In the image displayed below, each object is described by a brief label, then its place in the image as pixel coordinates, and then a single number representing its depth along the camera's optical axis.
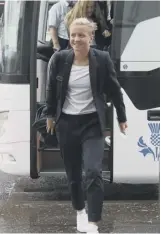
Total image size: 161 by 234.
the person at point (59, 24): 5.63
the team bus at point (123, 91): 5.09
